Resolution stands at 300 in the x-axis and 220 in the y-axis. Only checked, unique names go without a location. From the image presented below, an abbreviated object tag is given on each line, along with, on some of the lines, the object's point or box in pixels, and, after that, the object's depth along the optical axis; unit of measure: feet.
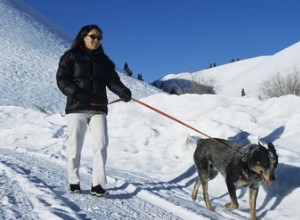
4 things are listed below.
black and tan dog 20.29
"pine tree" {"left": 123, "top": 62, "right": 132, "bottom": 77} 365.53
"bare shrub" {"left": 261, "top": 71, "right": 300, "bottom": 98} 100.83
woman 20.35
